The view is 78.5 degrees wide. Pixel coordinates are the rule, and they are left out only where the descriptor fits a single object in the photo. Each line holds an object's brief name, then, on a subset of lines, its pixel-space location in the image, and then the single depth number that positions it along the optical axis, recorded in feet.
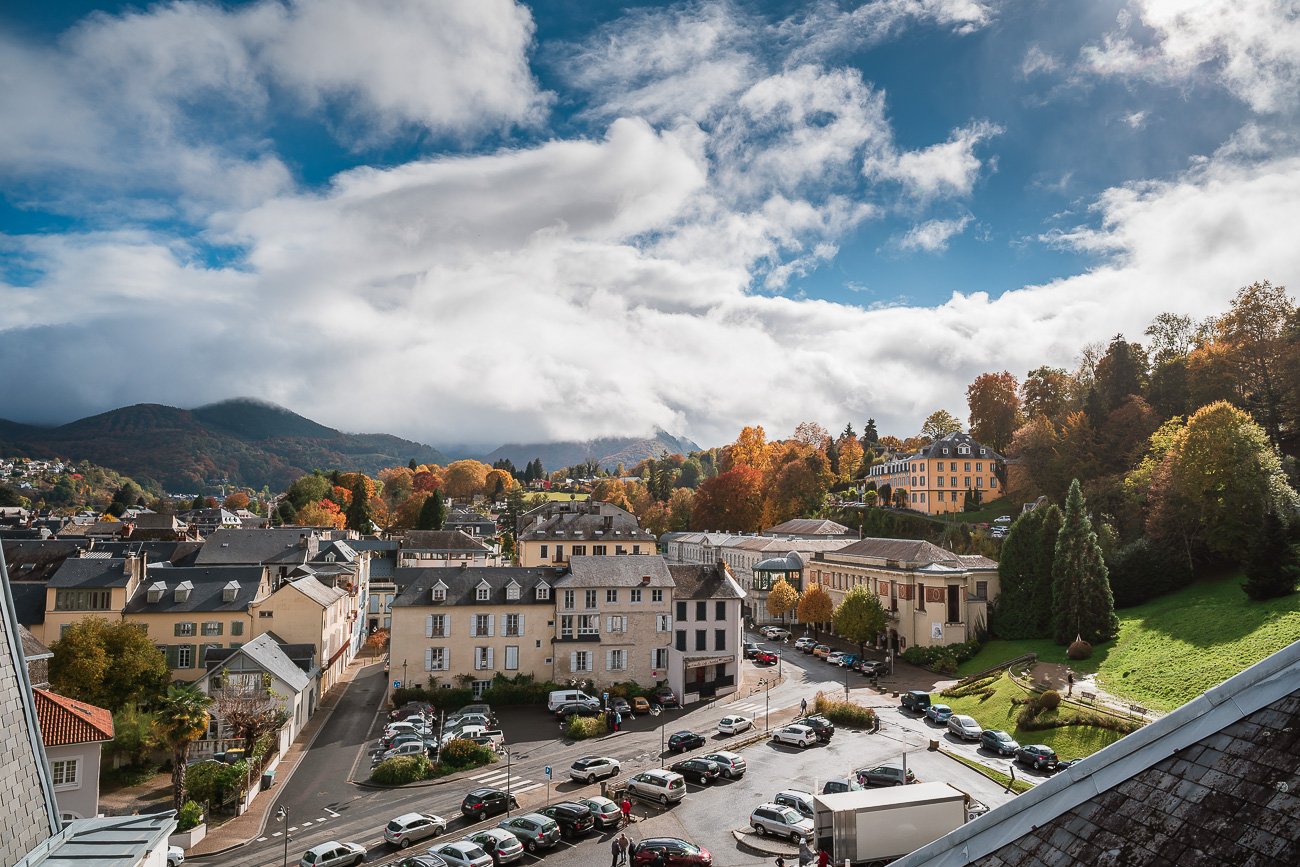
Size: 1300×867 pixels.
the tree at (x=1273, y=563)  152.05
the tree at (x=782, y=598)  241.55
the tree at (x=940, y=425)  471.62
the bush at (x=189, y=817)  97.60
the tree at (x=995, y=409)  383.86
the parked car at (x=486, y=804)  103.81
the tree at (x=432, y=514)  383.86
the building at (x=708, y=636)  173.99
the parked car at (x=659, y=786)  107.14
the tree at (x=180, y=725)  102.37
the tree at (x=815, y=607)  232.32
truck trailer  80.28
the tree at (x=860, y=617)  198.90
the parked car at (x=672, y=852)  85.30
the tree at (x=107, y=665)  132.67
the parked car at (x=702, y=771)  115.44
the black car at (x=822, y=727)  134.51
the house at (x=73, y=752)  91.97
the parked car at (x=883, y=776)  106.83
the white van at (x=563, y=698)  157.38
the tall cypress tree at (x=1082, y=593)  174.70
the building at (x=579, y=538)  270.67
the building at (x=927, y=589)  197.67
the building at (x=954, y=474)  345.72
